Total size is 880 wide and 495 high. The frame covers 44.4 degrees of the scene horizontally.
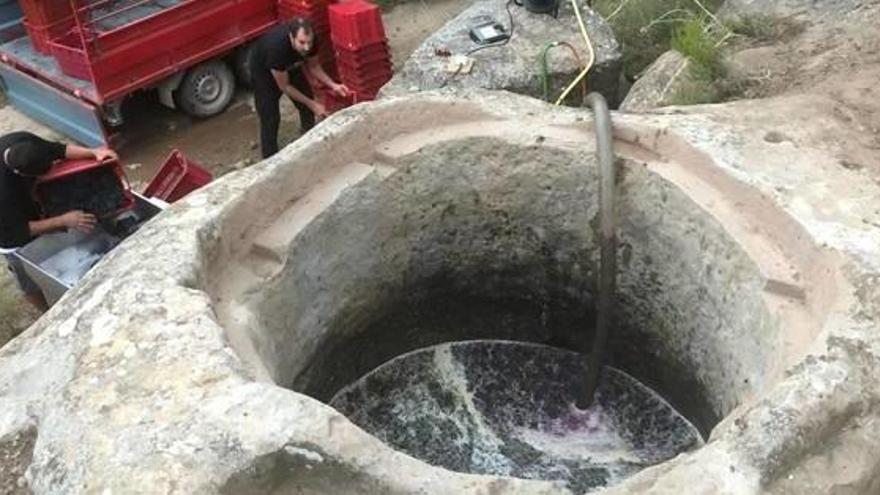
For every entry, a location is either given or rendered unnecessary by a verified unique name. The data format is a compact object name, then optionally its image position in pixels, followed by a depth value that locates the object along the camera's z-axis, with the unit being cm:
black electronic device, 633
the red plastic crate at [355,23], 628
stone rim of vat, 271
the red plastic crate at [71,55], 696
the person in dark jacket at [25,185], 477
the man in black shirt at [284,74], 595
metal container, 507
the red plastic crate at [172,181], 588
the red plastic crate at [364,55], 637
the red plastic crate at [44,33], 728
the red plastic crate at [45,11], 718
